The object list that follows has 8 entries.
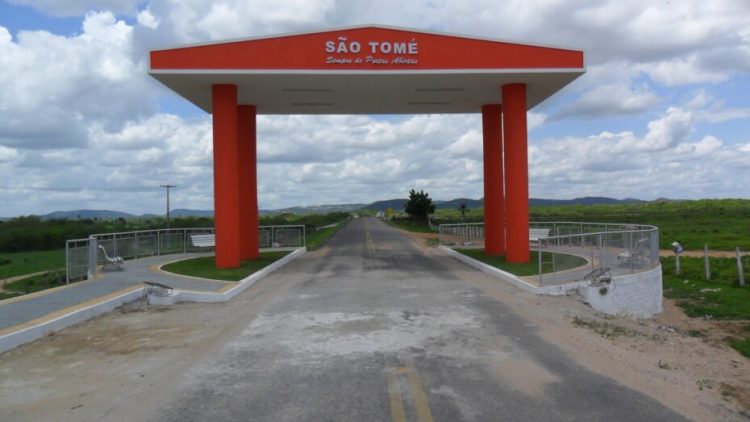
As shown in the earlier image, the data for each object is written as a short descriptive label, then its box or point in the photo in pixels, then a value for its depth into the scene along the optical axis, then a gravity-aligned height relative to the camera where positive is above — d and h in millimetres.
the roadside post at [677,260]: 22150 -2160
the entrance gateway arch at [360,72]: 20062 +4942
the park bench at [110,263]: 19000 -1277
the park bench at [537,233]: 28189 -891
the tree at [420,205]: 86375 +1694
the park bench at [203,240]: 27438 -865
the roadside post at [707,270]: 23219 -2294
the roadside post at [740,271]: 21344 -2187
